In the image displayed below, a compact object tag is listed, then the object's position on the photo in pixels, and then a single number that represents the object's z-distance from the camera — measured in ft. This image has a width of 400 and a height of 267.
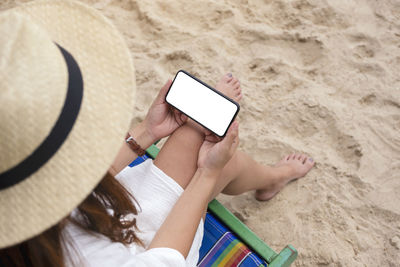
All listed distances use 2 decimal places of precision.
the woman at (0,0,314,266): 2.21
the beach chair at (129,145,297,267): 4.24
